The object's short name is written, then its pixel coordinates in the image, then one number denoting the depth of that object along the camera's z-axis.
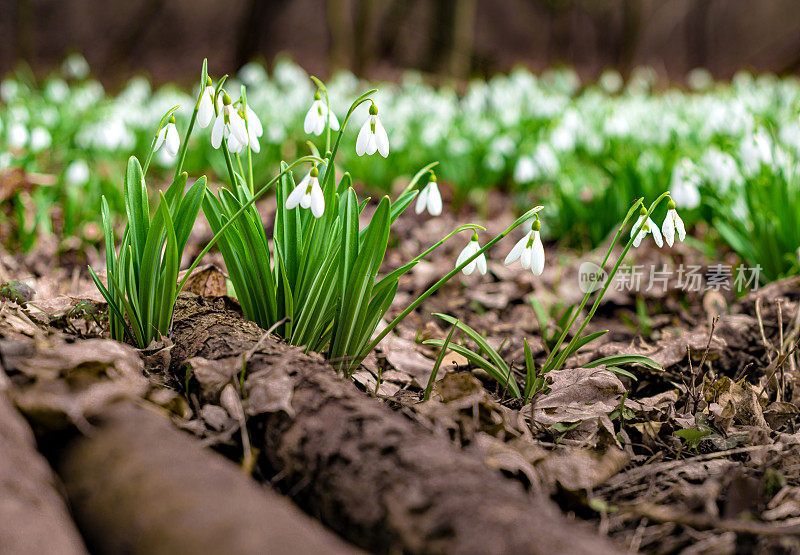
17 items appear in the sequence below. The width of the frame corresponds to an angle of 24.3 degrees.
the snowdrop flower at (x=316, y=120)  0.95
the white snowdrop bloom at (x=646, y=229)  0.91
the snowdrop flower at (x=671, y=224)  0.93
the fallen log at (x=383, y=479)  0.78
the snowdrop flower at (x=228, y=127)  0.91
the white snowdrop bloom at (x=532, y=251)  0.93
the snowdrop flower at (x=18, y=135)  1.52
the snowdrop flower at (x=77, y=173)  1.42
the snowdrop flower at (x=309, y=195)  0.89
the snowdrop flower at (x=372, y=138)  0.93
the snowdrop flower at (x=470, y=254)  0.94
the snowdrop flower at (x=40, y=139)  1.55
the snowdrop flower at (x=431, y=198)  0.96
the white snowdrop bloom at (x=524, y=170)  1.59
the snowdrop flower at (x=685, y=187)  1.20
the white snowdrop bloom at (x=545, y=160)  1.64
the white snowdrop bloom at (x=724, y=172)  1.24
